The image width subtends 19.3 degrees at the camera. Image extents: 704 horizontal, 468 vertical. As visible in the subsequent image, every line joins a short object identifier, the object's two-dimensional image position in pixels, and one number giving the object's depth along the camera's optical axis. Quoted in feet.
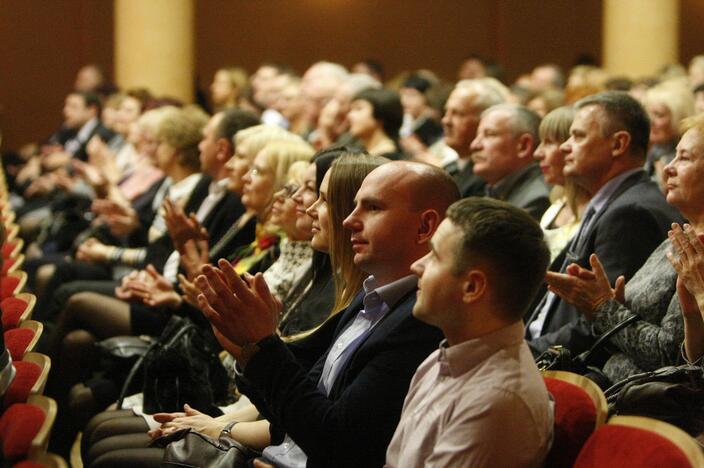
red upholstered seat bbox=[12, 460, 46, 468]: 13.97
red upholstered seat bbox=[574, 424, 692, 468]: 11.56
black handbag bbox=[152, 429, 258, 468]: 17.22
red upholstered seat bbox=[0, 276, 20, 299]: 24.85
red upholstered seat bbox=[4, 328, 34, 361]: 19.23
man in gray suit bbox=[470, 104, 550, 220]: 28.66
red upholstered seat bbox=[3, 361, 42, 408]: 16.99
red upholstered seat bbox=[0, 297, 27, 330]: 21.78
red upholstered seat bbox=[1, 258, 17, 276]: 28.40
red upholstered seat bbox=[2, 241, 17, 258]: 31.50
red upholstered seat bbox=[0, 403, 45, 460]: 14.67
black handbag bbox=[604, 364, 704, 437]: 15.01
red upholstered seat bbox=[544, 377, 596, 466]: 13.15
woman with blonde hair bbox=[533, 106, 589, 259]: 24.47
